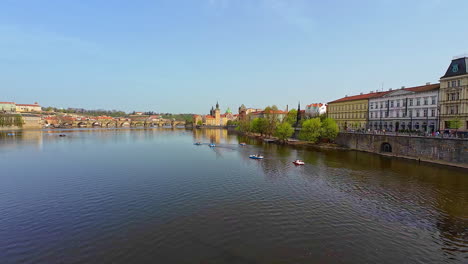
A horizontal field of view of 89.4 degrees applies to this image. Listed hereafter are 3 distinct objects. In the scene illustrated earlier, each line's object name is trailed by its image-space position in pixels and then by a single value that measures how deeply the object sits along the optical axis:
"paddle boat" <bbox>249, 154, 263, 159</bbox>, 59.12
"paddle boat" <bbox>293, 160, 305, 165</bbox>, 51.38
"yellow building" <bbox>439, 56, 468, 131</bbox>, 55.69
